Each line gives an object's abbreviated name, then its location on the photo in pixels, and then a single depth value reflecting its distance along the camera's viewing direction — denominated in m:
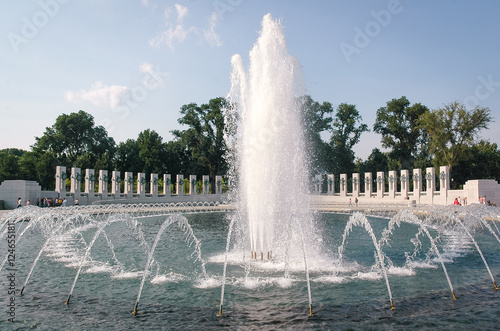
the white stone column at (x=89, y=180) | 36.56
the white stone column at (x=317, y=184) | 49.60
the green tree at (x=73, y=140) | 55.94
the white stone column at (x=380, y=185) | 42.50
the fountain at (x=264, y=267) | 7.69
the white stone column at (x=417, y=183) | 38.38
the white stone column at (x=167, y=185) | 43.91
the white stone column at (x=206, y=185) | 48.38
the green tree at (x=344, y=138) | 57.41
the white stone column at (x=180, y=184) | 45.44
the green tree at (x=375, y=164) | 59.53
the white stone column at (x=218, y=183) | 49.50
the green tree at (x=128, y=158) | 58.22
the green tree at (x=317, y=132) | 57.28
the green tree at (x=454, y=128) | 43.96
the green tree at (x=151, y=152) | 56.75
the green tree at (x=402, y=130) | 56.66
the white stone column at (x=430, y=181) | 36.97
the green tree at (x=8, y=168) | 49.31
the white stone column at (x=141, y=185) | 41.38
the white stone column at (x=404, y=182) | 39.60
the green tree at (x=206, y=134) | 55.91
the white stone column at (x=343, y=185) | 45.62
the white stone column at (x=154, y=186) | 42.25
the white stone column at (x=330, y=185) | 48.15
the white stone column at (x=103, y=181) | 37.81
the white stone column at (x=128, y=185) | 40.09
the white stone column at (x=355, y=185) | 44.91
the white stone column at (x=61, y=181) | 33.59
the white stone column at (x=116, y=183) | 39.29
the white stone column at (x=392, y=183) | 41.19
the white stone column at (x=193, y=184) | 46.95
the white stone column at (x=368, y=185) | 43.81
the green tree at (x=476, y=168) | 48.56
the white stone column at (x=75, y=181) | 34.94
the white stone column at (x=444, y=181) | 35.97
